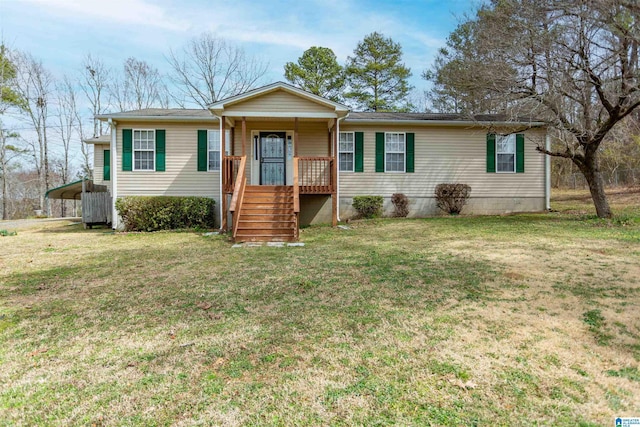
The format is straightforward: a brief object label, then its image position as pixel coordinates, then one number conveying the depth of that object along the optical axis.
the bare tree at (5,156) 23.02
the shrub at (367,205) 12.13
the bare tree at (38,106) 25.33
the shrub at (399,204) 12.42
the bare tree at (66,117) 27.95
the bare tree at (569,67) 8.39
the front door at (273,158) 12.33
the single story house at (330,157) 11.36
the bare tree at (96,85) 27.89
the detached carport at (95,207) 12.77
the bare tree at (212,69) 24.39
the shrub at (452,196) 12.43
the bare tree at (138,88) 28.42
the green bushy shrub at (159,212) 11.04
